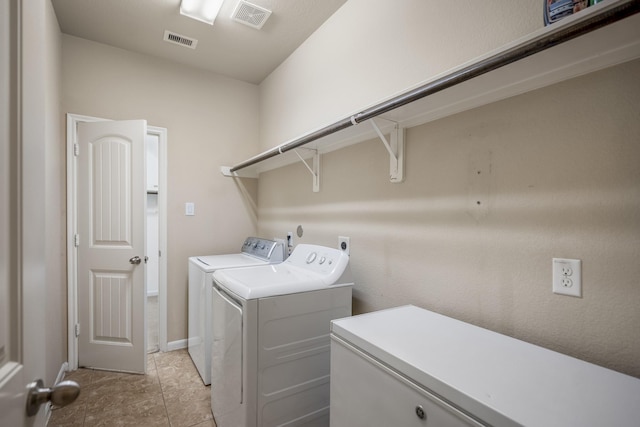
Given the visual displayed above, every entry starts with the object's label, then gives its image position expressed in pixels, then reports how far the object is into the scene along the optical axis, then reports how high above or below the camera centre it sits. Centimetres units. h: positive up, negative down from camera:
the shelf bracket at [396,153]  156 +31
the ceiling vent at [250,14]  204 +141
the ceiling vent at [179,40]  237 +142
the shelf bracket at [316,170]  221 +32
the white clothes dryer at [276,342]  141 -65
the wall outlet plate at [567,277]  96 -21
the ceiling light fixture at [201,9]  197 +139
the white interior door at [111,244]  240 -26
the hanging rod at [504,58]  69 +45
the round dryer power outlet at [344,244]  193 -21
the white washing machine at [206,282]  218 -55
